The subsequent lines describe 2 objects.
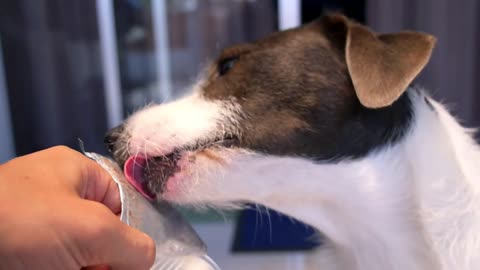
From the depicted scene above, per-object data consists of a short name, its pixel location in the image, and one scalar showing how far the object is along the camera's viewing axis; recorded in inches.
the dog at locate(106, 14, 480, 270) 19.7
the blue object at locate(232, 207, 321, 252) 31.6
